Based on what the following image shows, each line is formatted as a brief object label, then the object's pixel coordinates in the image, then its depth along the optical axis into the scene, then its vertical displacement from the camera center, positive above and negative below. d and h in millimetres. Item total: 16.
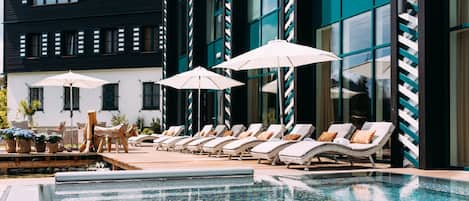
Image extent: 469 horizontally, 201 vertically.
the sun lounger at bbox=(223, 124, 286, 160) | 11438 -739
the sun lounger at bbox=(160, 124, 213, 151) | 14950 -915
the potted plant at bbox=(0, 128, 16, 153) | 14398 -791
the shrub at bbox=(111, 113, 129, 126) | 30250 -680
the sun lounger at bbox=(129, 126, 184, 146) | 18667 -1026
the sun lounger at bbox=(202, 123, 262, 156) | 12703 -783
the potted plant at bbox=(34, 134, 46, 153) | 14414 -885
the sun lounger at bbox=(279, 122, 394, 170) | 9156 -653
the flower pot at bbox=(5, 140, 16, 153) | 14406 -957
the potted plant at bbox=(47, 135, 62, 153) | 14352 -890
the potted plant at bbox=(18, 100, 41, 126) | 32069 -143
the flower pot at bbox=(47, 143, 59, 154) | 14344 -979
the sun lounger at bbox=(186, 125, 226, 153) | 13804 -878
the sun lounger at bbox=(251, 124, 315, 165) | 10008 -727
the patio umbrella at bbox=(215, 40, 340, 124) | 10203 +833
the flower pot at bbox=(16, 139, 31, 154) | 14164 -943
